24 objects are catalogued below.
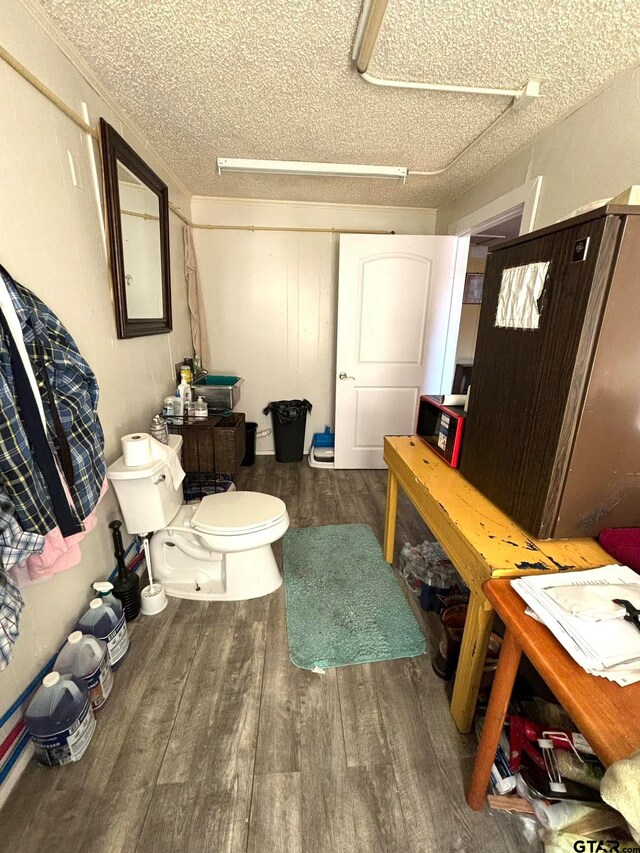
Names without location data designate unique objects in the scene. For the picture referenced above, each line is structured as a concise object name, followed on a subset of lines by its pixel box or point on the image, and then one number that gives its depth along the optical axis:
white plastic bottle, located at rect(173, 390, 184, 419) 2.31
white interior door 2.89
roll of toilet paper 1.57
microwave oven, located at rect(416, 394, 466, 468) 1.55
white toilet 1.63
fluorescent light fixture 2.11
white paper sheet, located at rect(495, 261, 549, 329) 1.06
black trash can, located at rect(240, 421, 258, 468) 3.38
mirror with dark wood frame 1.65
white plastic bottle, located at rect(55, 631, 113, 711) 1.23
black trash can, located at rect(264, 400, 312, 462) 3.35
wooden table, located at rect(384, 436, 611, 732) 0.99
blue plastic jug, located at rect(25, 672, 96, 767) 1.08
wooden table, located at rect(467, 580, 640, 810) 0.60
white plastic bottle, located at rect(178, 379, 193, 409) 2.39
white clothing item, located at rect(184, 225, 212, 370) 2.97
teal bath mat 1.55
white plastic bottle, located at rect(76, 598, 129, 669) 1.39
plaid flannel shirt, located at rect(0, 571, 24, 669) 0.81
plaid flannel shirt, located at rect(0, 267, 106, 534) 0.89
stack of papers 0.69
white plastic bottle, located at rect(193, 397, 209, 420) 2.35
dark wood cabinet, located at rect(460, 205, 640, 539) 0.87
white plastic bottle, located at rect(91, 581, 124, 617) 1.46
